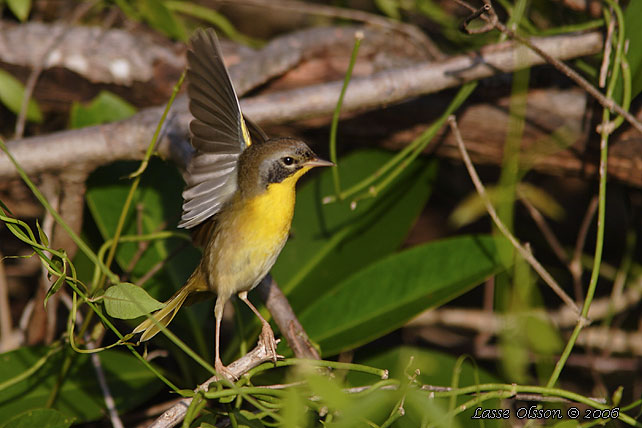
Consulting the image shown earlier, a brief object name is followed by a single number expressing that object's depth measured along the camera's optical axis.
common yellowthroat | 4.03
